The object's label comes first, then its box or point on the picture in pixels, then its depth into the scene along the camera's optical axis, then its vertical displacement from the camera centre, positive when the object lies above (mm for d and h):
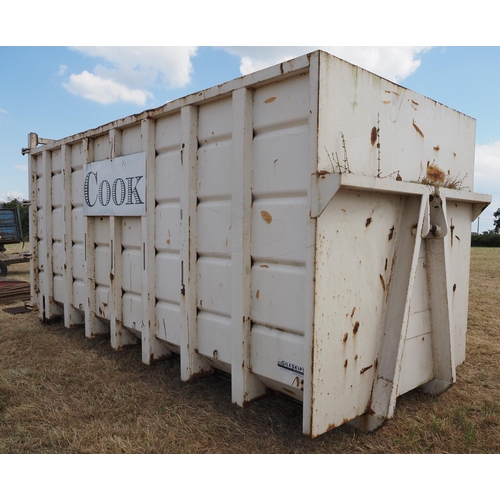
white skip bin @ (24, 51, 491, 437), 2740 -124
